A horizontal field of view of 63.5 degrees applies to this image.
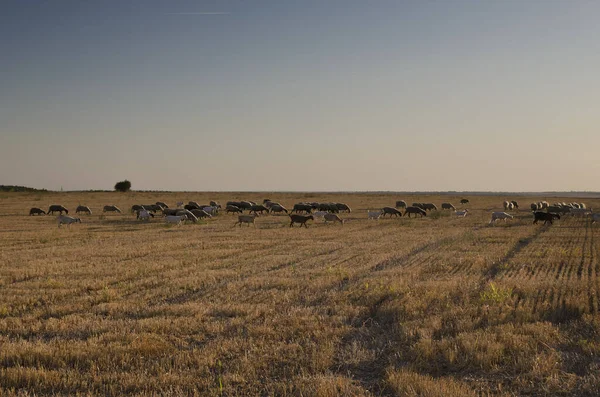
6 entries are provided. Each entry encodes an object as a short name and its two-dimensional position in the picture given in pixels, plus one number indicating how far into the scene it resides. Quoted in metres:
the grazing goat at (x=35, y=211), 45.44
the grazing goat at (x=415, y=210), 43.82
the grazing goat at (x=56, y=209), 46.78
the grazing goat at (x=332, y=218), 36.44
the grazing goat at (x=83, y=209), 45.81
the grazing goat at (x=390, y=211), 43.91
